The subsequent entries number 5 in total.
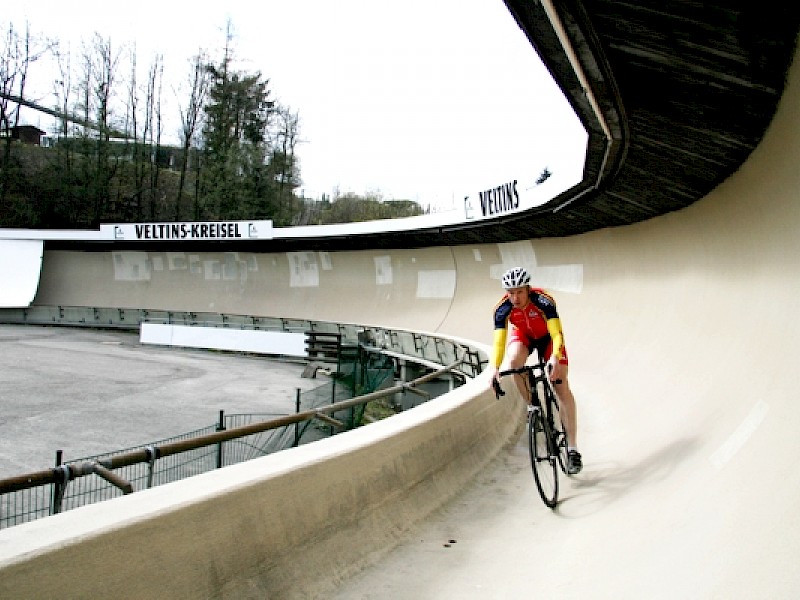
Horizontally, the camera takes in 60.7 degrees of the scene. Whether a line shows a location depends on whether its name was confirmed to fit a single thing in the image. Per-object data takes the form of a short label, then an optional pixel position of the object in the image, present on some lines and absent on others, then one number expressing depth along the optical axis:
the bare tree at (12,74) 50.78
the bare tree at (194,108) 55.78
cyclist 5.01
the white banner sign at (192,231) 28.19
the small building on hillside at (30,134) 63.69
